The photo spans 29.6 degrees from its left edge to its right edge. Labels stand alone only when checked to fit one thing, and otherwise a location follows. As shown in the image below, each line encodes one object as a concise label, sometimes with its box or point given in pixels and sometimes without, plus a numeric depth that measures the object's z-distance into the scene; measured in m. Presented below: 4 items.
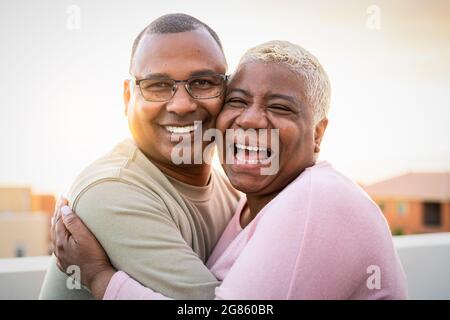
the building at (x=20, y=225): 19.23
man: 1.03
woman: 0.98
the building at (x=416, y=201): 18.30
